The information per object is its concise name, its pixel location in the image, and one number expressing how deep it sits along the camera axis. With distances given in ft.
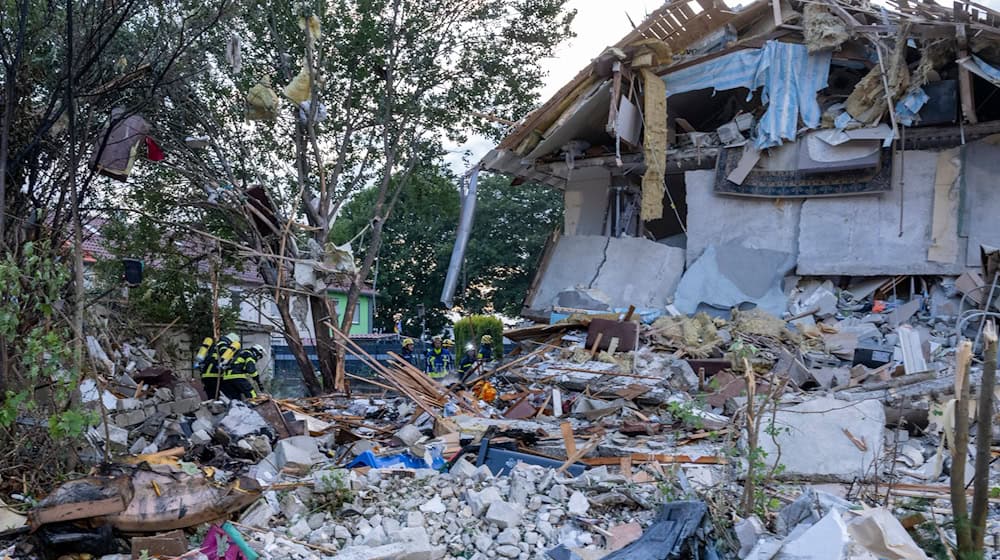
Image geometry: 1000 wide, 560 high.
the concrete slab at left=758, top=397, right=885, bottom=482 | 19.66
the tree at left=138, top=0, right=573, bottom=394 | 42.06
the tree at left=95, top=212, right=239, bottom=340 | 44.04
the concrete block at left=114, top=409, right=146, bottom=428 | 25.88
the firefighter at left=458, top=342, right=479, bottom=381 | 45.16
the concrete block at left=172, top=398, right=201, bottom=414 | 27.43
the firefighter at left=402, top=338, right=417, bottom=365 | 53.42
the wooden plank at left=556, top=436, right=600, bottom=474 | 20.30
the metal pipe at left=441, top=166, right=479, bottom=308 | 43.32
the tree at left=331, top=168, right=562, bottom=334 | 105.70
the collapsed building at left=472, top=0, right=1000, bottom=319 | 36.60
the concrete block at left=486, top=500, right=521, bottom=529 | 16.07
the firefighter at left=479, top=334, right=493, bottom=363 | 46.30
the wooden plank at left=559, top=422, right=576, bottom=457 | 21.87
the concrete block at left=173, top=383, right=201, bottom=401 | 29.82
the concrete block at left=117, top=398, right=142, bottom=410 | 26.94
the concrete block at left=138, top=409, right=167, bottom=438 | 25.85
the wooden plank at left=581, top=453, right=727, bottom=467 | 20.99
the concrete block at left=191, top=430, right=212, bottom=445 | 24.61
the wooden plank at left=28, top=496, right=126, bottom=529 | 14.61
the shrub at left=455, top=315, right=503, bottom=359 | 78.18
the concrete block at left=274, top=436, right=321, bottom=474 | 21.90
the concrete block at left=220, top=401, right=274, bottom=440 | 25.57
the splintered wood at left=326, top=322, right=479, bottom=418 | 30.32
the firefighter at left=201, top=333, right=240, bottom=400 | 33.22
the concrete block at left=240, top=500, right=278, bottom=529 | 16.34
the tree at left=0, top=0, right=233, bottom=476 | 16.90
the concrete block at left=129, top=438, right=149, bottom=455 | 23.65
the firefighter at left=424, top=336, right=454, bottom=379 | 56.97
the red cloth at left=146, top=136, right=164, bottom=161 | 38.58
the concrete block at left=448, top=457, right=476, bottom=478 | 19.48
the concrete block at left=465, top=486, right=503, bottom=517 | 16.66
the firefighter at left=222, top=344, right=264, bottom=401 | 32.68
